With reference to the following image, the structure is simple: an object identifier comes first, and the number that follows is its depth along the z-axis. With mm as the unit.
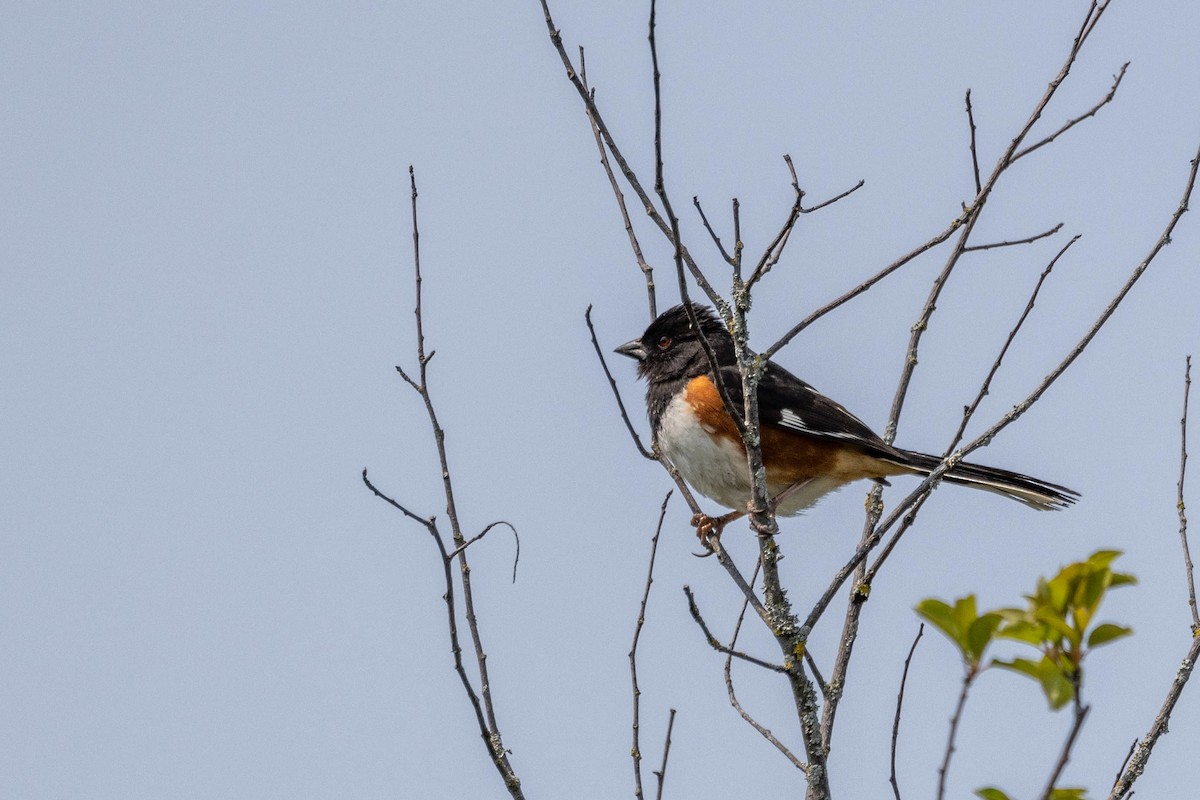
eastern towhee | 8992
